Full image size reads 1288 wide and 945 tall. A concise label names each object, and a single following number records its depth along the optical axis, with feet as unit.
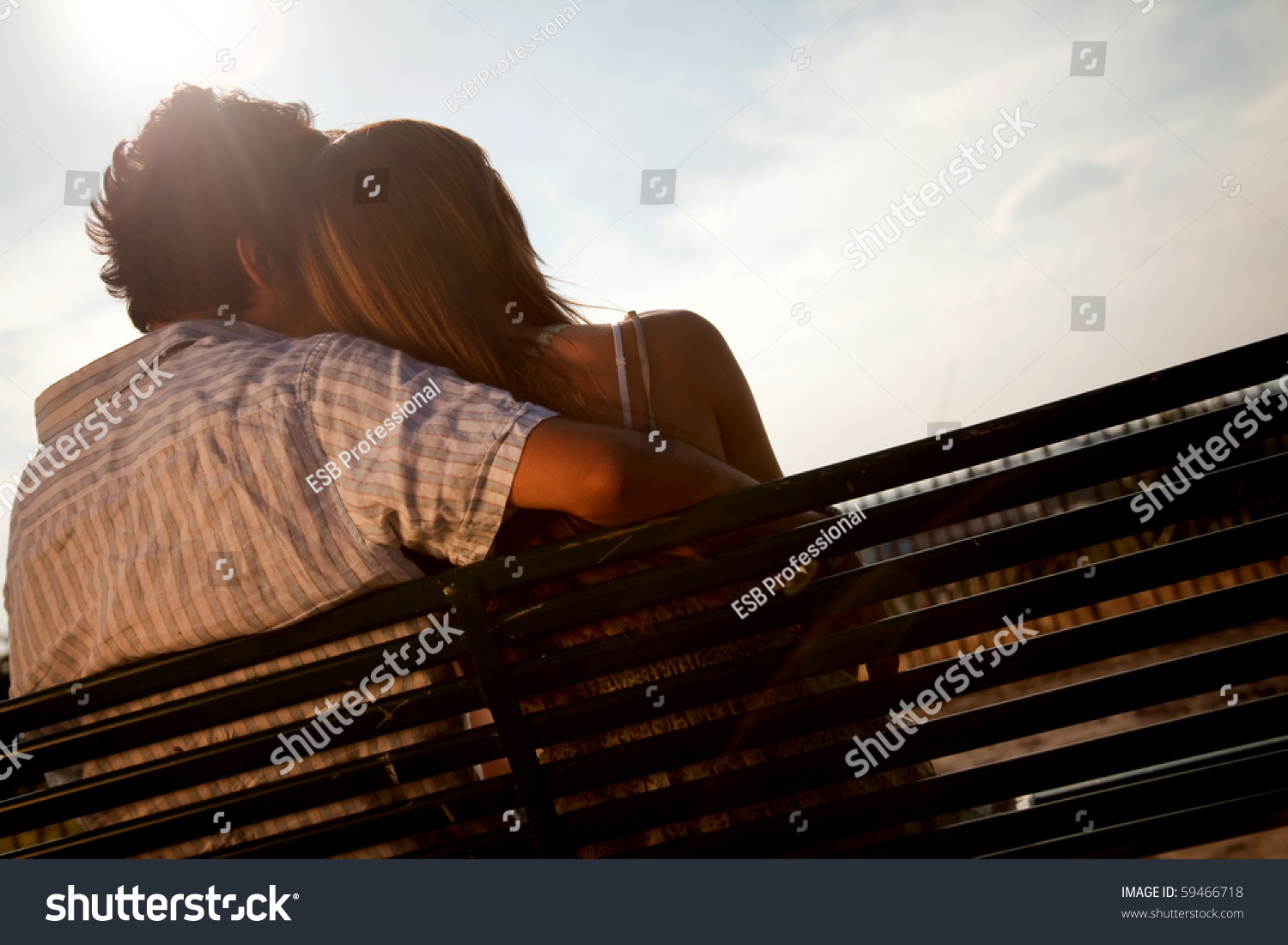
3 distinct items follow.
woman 5.88
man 5.04
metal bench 4.76
